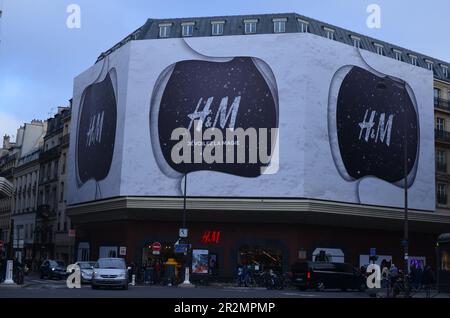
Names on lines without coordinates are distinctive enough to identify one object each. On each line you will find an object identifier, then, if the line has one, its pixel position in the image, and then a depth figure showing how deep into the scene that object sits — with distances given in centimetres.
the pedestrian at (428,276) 3168
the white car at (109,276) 2780
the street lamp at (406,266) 2605
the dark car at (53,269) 4548
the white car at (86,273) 3516
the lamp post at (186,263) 3709
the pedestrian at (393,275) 2814
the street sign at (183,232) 3868
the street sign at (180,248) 3884
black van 3369
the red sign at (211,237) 4722
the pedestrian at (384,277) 3660
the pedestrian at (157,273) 4234
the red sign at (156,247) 4063
